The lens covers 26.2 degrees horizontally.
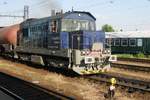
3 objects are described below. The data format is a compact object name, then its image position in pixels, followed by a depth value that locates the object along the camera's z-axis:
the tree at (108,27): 129.30
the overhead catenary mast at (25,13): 63.60
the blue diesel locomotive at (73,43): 16.59
